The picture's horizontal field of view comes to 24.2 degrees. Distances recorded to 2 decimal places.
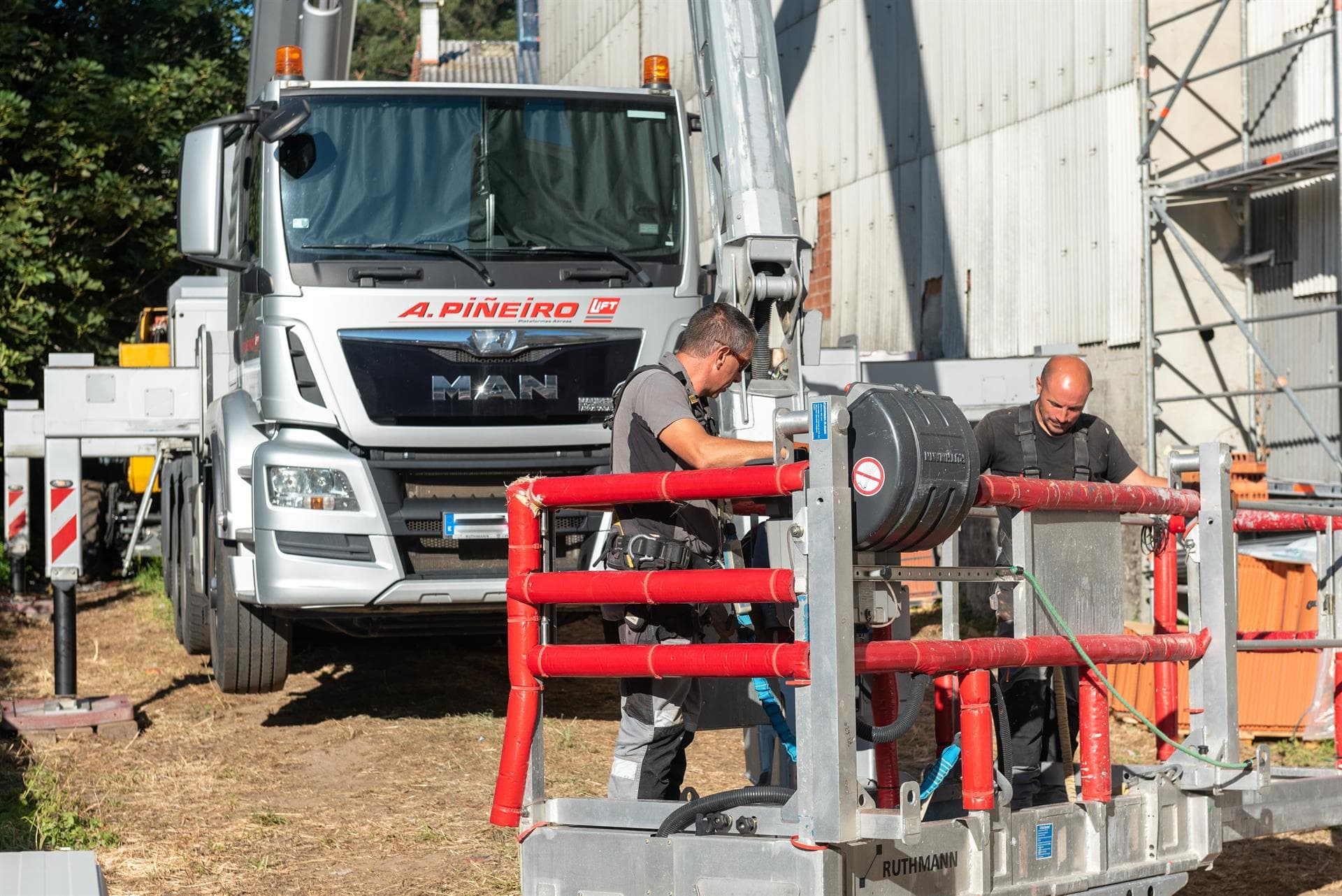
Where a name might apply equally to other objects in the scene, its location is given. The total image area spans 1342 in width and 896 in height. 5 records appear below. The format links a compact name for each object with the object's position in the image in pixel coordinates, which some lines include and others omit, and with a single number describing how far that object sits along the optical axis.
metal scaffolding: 21.00
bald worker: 11.41
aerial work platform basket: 7.14
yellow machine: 27.54
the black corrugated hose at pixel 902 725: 7.61
